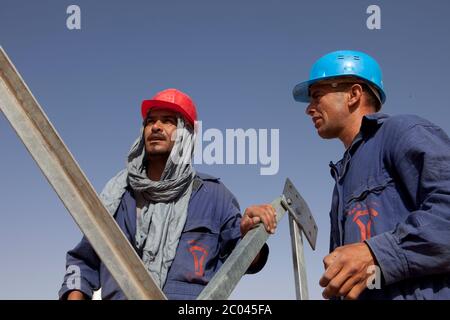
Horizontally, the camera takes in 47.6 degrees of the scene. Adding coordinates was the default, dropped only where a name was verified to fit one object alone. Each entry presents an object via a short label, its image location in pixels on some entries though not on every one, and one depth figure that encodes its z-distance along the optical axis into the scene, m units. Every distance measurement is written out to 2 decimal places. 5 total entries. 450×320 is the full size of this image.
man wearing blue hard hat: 1.93
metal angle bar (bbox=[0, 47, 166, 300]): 1.49
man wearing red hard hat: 3.16
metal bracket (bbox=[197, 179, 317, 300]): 1.68
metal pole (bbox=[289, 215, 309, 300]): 3.30
